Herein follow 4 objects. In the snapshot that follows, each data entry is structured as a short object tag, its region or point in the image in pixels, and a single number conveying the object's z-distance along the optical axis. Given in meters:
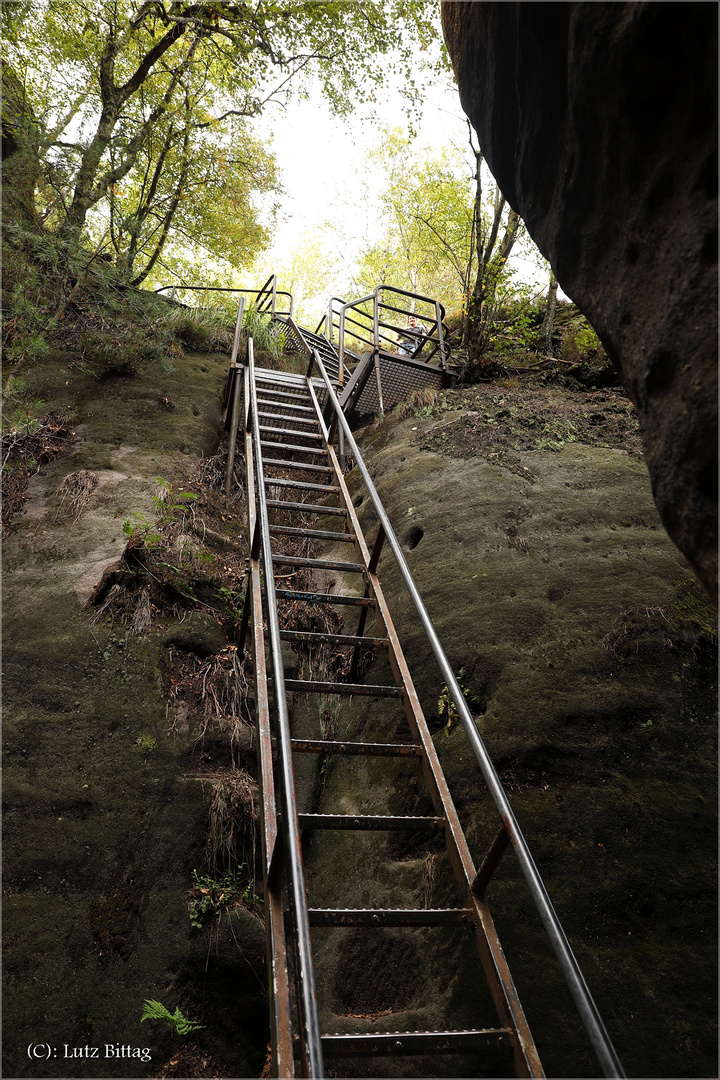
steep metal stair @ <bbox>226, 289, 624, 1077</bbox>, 1.97
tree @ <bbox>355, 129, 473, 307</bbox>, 11.00
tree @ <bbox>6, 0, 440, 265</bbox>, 9.01
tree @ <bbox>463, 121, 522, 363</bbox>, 8.36
